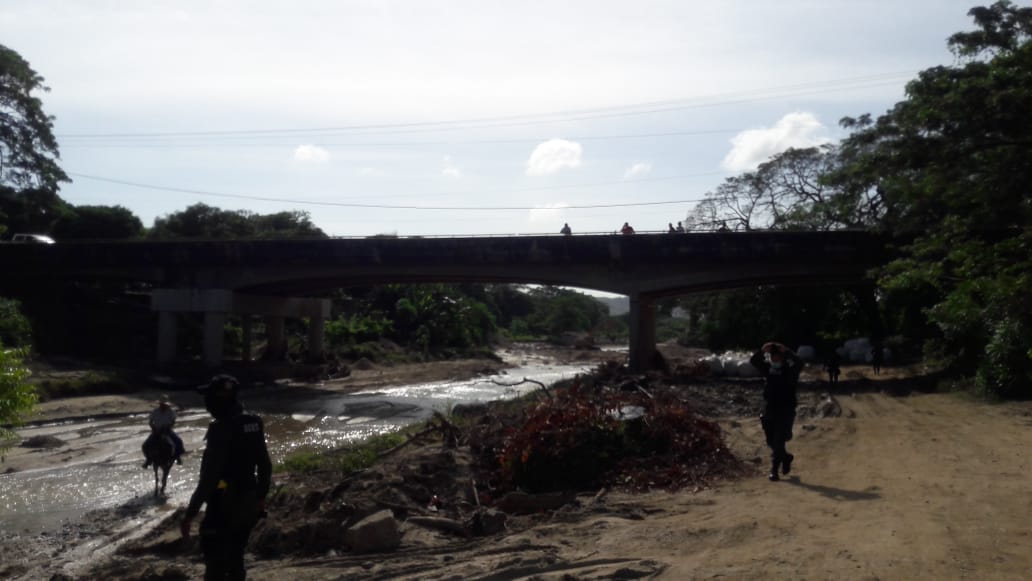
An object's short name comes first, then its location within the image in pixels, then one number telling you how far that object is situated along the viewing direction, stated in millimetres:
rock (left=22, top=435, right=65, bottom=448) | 20416
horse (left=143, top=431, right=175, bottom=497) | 14602
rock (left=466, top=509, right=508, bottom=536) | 8812
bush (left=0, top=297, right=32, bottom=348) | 26859
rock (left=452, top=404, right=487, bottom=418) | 19281
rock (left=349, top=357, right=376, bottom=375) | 50188
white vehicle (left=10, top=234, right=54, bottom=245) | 40369
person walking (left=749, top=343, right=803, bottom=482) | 10180
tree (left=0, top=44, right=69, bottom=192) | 42344
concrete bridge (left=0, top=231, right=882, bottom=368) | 31578
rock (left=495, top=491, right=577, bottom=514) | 9867
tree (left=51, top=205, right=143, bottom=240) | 49844
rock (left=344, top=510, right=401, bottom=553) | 8422
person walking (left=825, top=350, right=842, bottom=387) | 25766
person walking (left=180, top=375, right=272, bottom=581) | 6191
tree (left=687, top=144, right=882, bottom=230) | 38062
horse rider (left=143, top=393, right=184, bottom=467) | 14812
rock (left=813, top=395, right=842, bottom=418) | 17094
